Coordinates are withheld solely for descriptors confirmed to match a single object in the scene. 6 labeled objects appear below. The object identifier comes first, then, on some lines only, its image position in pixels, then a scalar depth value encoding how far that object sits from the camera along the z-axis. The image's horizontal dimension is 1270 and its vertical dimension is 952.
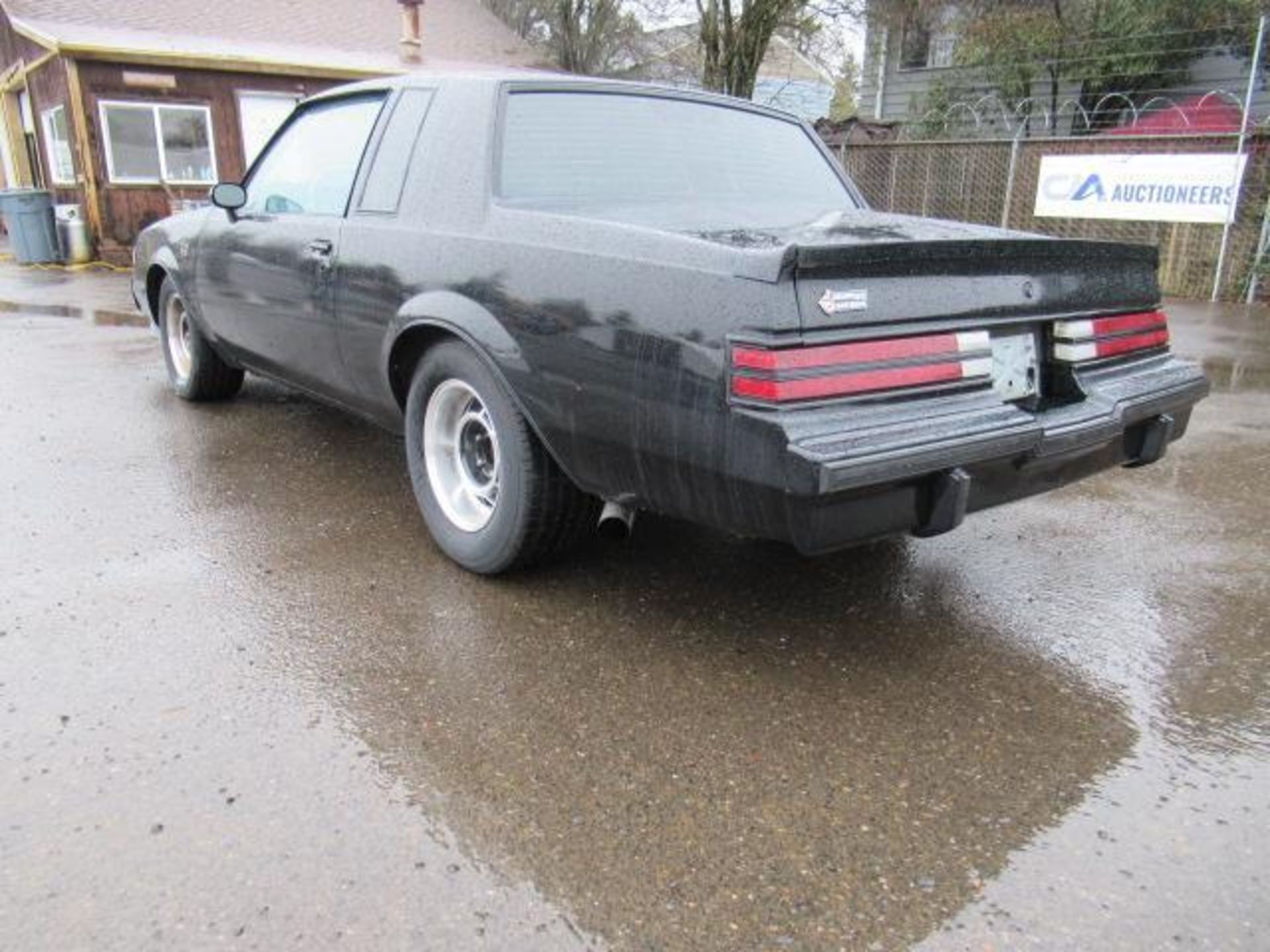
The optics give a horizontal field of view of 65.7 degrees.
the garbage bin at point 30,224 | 14.82
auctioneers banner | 10.55
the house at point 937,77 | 15.95
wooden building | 14.84
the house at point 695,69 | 24.56
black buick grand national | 2.38
